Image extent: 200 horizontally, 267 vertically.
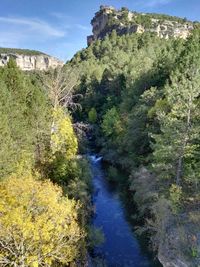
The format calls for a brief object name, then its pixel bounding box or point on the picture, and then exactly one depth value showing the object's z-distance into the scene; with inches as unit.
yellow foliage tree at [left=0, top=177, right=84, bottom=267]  526.5
